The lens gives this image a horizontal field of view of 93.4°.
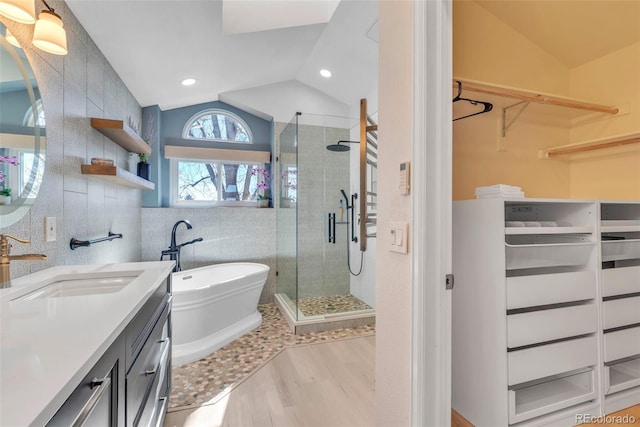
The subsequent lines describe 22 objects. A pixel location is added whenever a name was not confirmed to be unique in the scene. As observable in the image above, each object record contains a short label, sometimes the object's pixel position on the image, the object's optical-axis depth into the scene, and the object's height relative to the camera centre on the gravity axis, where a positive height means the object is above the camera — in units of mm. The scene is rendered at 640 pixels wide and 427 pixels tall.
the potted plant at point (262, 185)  4008 +409
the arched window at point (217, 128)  3854 +1156
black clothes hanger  1657 +604
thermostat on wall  1144 +143
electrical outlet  1474 -63
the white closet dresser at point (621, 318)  1656 -583
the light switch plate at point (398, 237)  1155 -87
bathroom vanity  511 -286
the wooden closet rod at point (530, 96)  1568 +677
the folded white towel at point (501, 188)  1460 +134
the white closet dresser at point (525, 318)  1419 -513
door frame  1089 -22
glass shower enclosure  3447 +16
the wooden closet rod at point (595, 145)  1765 +441
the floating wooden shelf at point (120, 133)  2033 +605
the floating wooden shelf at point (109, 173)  1886 +281
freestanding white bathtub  2432 -828
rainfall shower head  3590 +823
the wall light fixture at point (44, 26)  1115 +767
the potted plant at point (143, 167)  2934 +480
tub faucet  3299 -364
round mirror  1206 +362
